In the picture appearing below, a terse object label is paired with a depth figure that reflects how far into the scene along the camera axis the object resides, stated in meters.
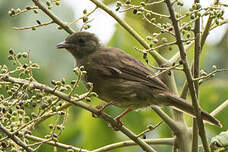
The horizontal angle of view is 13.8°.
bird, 8.87
